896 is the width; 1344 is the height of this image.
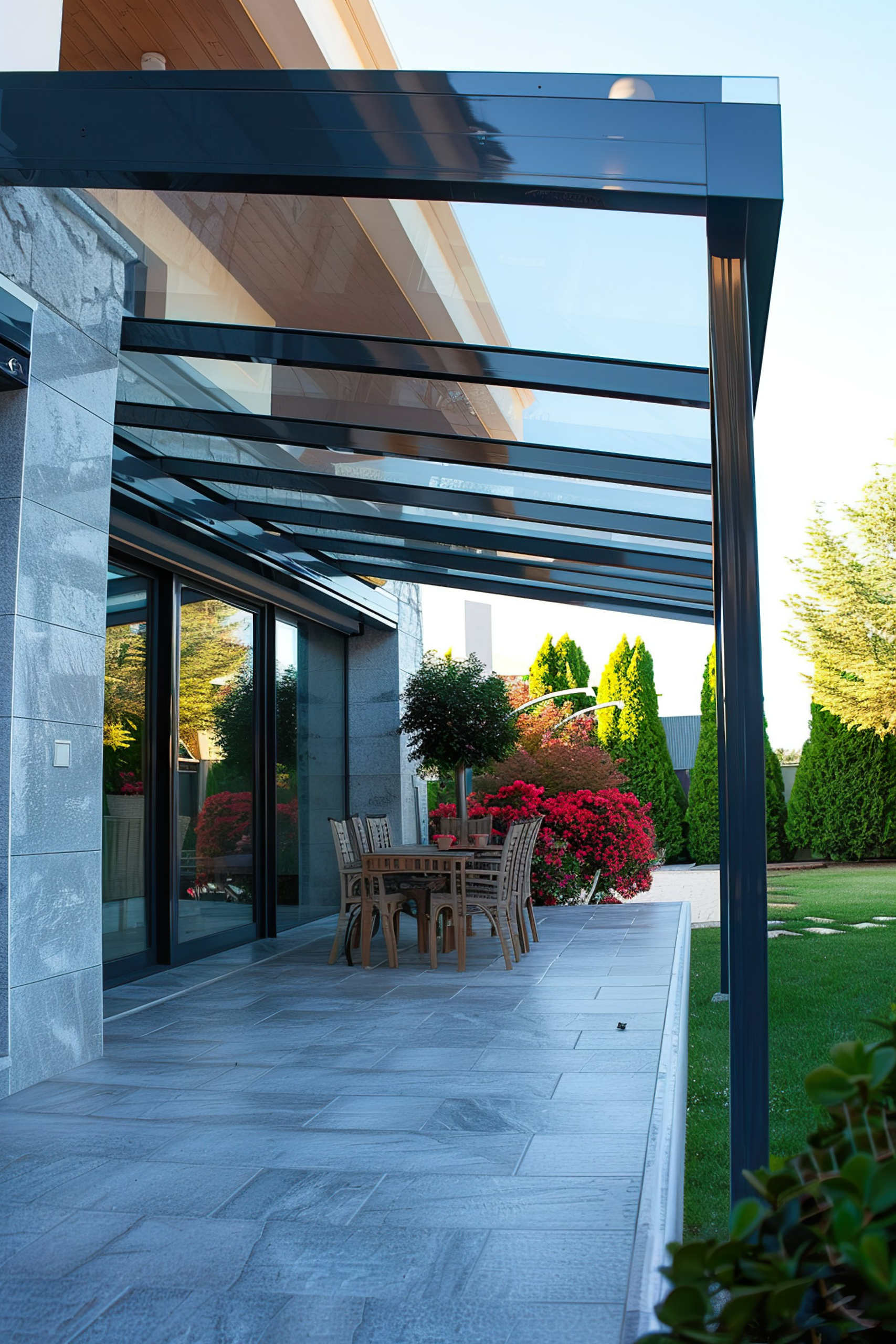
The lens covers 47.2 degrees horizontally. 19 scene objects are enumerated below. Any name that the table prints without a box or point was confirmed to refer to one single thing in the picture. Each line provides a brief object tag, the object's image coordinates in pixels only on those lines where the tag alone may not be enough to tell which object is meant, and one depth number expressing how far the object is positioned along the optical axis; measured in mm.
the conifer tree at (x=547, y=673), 21422
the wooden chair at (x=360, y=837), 7435
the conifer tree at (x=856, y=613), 17594
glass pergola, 2797
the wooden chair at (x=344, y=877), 6996
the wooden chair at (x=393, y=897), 6777
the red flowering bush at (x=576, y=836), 10758
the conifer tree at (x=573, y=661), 21609
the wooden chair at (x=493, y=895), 6660
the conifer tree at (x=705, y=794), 19484
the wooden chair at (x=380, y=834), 8680
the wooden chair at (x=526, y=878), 7181
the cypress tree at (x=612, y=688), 20281
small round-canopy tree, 9406
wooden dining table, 6594
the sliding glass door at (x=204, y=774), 6824
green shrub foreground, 724
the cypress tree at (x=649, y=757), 19891
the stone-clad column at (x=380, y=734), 10875
